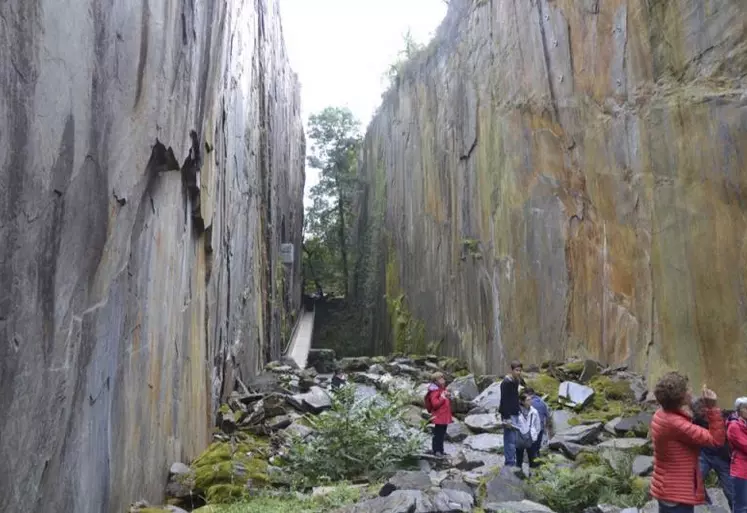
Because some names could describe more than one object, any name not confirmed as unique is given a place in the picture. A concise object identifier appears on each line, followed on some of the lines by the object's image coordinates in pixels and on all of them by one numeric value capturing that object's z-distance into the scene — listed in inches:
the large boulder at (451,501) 213.0
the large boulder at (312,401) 429.7
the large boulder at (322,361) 775.8
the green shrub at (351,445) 284.8
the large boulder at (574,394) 370.0
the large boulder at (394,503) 209.3
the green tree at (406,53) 892.3
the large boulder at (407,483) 237.8
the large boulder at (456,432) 366.3
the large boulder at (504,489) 235.3
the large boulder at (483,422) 377.4
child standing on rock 276.4
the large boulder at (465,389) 458.3
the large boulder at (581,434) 310.2
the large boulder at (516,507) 210.8
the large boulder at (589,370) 398.6
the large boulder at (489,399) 426.5
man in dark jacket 274.2
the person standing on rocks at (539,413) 284.2
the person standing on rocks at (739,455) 172.7
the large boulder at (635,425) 312.3
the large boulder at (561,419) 344.5
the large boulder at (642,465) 253.4
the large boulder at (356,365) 727.2
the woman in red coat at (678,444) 138.8
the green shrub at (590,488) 224.2
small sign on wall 968.8
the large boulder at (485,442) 340.6
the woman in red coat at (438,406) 307.6
